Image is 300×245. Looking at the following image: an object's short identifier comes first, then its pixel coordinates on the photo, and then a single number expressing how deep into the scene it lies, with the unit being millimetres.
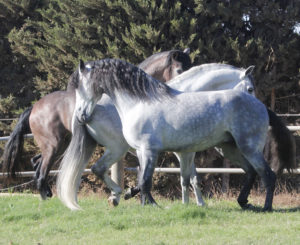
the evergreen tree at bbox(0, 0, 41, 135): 29016
